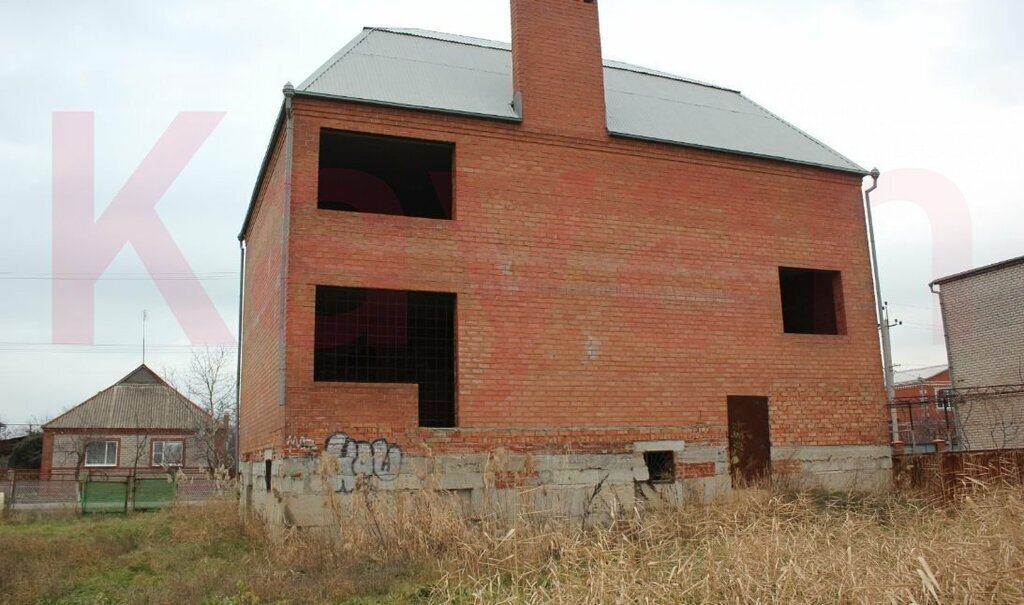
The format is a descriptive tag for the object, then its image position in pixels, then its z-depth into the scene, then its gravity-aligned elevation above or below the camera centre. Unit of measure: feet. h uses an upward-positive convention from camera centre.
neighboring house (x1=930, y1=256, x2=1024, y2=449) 80.02 +6.24
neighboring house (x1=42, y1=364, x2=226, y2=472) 127.34 -0.02
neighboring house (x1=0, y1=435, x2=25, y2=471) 151.02 -1.35
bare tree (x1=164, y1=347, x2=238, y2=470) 125.39 -0.10
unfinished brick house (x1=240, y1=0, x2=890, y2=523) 36.58 +7.01
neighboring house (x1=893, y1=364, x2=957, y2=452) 82.15 +0.71
